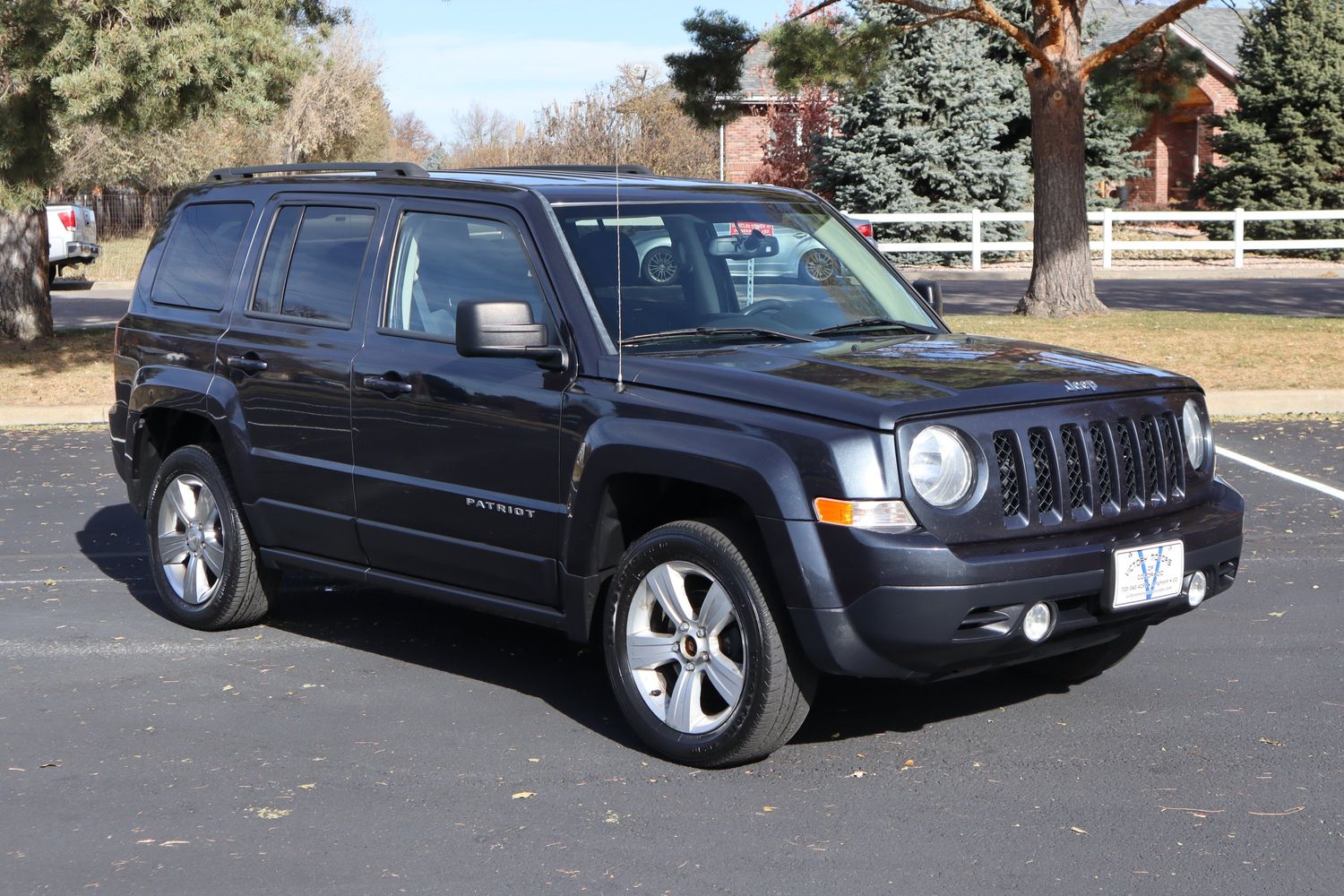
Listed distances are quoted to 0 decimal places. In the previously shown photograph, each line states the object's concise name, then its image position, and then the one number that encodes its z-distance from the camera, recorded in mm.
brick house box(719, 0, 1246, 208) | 43781
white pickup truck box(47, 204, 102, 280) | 27344
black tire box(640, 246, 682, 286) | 5871
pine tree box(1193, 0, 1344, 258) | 37594
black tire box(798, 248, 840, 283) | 6211
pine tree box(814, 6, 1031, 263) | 33938
